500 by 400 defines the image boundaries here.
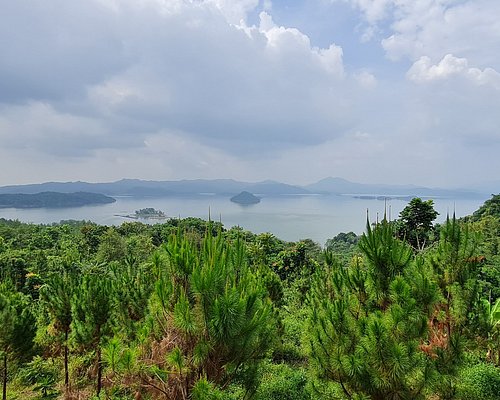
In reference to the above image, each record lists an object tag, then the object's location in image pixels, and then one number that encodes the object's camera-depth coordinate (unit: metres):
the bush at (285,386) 6.07
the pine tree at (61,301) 6.99
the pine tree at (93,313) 6.22
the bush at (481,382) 6.06
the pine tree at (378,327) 3.70
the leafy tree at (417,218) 16.34
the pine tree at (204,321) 3.39
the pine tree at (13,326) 6.27
